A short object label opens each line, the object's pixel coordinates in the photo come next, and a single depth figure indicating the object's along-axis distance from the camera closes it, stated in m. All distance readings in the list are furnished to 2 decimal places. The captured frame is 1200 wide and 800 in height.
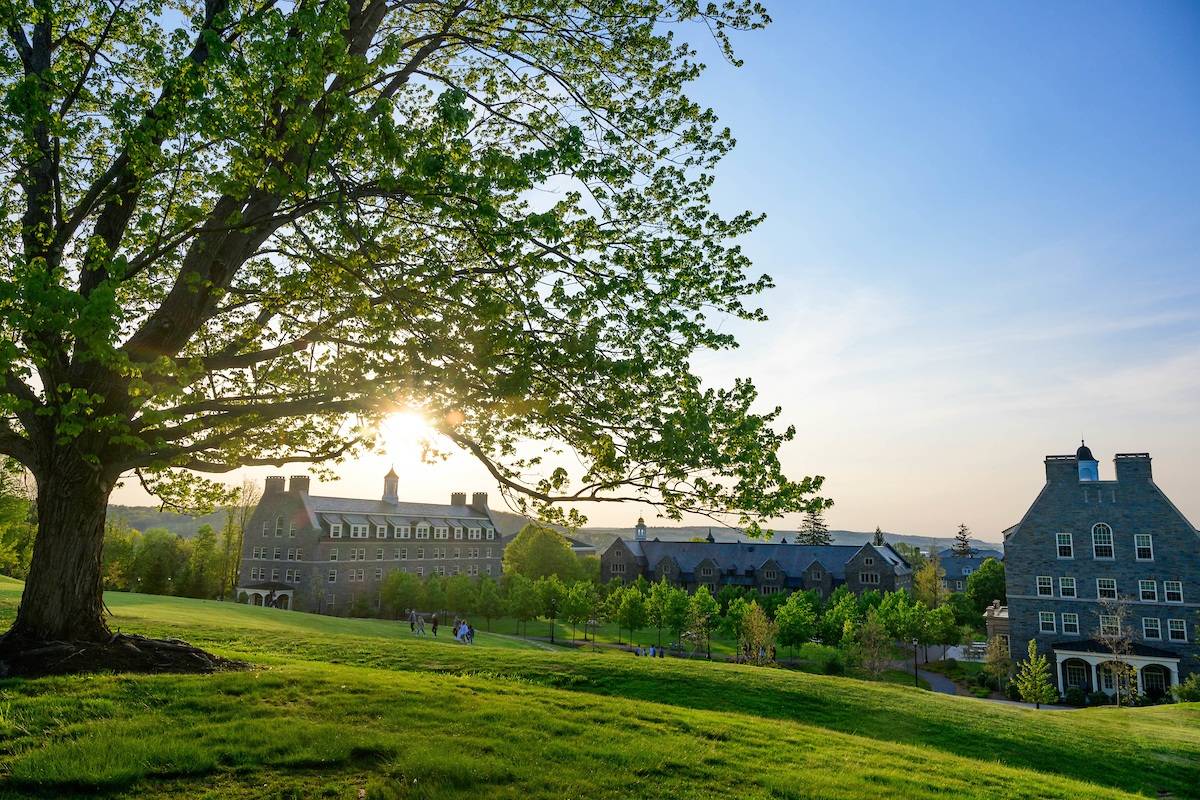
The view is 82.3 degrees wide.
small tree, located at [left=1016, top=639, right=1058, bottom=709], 41.22
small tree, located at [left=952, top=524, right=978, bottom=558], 128.29
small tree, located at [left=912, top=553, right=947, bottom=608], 79.31
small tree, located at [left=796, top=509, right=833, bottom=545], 116.44
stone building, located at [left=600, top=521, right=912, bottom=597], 77.31
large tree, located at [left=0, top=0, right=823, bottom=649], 8.57
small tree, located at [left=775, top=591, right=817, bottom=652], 54.25
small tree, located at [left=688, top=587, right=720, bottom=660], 54.12
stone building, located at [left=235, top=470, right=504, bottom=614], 66.75
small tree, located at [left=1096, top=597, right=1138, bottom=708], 41.56
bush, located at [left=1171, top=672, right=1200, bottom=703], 37.62
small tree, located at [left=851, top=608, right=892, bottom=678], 45.03
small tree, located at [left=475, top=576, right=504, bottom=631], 63.88
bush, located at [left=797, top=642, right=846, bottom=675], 49.62
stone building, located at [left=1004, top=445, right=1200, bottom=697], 45.00
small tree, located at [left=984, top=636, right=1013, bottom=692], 47.22
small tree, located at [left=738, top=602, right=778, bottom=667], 47.38
